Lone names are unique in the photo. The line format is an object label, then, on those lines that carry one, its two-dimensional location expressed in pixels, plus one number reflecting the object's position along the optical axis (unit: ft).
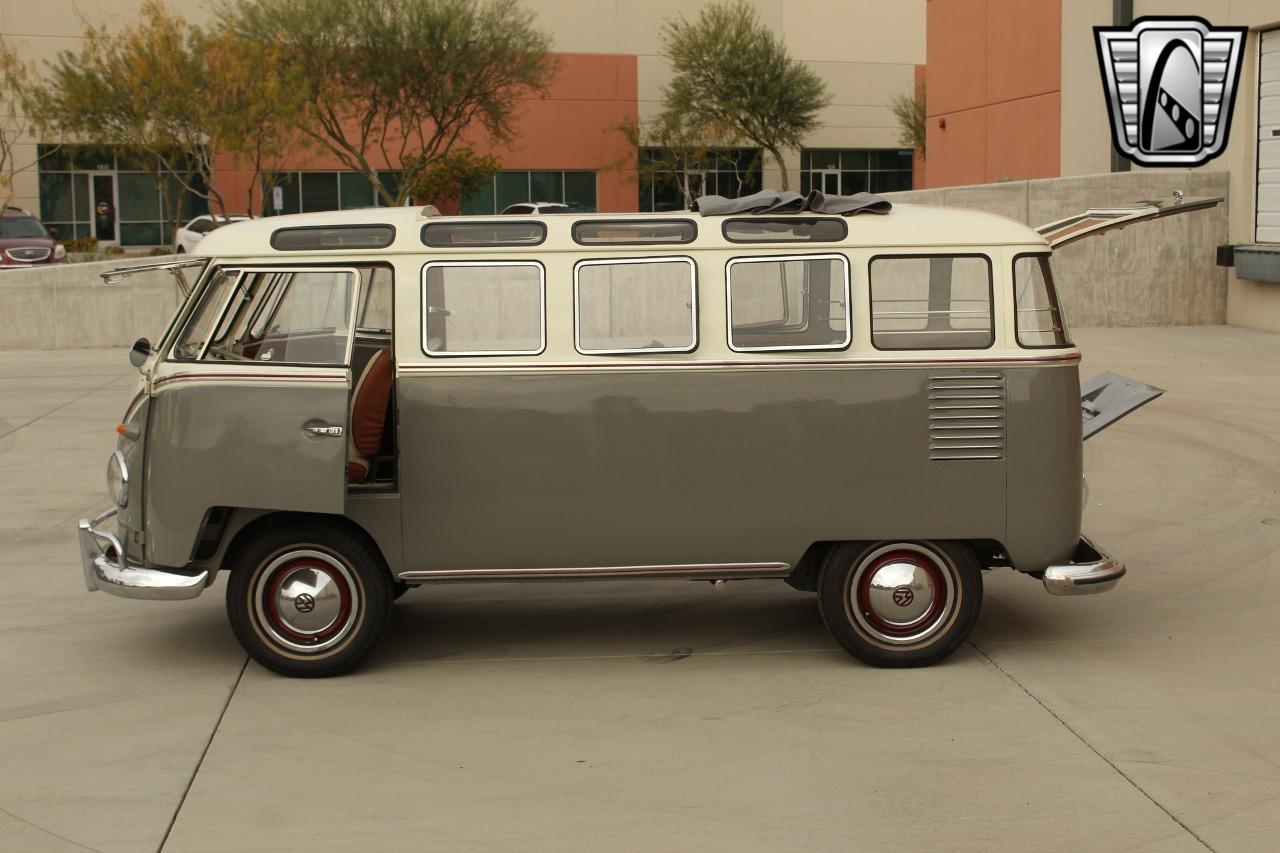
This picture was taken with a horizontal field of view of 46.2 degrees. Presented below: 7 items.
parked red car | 108.88
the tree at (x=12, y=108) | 124.36
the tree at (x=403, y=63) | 145.18
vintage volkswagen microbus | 22.56
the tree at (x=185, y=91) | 116.98
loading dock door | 68.08
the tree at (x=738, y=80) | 177.99
